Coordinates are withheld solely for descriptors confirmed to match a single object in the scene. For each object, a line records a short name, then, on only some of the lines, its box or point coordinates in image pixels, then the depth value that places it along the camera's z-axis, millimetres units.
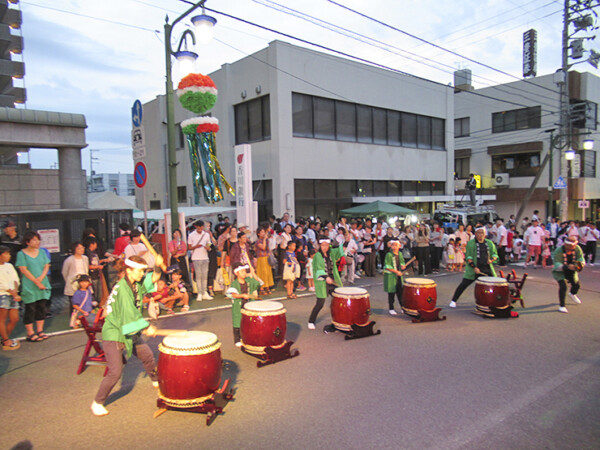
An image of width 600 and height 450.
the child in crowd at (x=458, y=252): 15047
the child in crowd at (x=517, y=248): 17125
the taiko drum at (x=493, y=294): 8547
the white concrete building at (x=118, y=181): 89312
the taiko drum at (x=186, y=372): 4555
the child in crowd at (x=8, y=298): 6762
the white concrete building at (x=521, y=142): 31625
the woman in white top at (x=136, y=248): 8773
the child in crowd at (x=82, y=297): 7418
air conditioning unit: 33125
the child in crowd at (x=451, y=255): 15039
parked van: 21450
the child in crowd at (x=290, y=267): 10820
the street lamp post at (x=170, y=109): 9844
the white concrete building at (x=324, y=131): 19188
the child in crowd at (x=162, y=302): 8211
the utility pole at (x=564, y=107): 20969
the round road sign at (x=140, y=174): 8867
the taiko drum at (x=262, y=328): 6273
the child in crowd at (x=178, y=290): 9359
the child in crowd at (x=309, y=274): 11634
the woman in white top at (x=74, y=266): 8078
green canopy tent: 18078
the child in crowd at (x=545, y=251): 15547
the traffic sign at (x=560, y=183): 20203
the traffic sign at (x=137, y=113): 9155
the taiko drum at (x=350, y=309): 7414
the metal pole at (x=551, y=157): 21984
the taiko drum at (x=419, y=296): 8312
